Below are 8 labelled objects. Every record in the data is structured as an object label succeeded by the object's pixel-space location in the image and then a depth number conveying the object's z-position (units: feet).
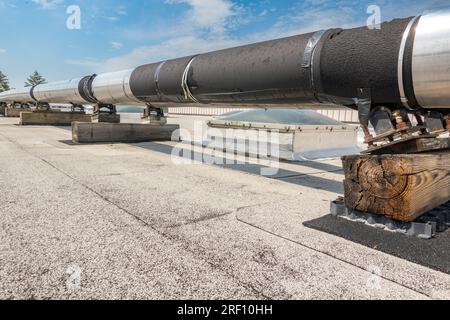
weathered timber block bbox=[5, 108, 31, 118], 78.48
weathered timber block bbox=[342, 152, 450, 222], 8.54
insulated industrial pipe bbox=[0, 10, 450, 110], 8.31
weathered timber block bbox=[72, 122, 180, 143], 31.45
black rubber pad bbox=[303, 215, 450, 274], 7.55
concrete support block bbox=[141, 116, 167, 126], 28.99
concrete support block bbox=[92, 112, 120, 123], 33.58
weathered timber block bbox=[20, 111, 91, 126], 53.52
